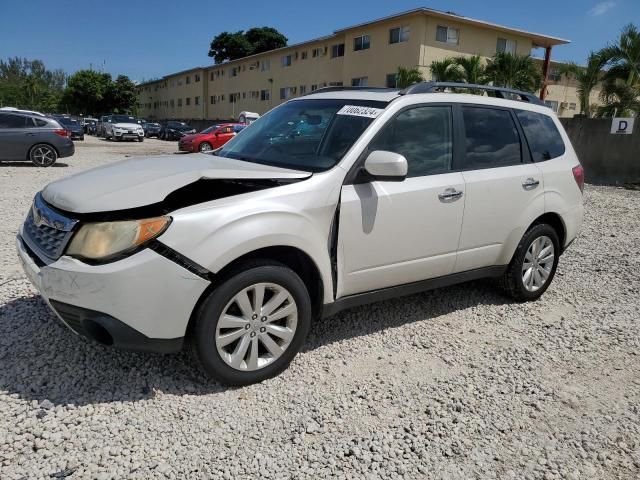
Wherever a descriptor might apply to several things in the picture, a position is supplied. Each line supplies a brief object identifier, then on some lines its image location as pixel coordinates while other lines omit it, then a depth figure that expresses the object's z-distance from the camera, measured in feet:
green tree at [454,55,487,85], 78.28
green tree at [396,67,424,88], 85.25
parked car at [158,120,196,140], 126.11
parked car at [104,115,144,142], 105.50
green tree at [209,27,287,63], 215.31
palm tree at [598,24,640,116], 61.41
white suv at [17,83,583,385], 8.61
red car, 77.10
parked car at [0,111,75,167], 45.21
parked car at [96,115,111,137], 116.16
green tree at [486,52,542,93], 75.97
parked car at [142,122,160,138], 132.01
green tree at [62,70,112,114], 204.74
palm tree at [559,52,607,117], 68.45
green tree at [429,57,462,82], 79.83
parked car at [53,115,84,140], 101.21
